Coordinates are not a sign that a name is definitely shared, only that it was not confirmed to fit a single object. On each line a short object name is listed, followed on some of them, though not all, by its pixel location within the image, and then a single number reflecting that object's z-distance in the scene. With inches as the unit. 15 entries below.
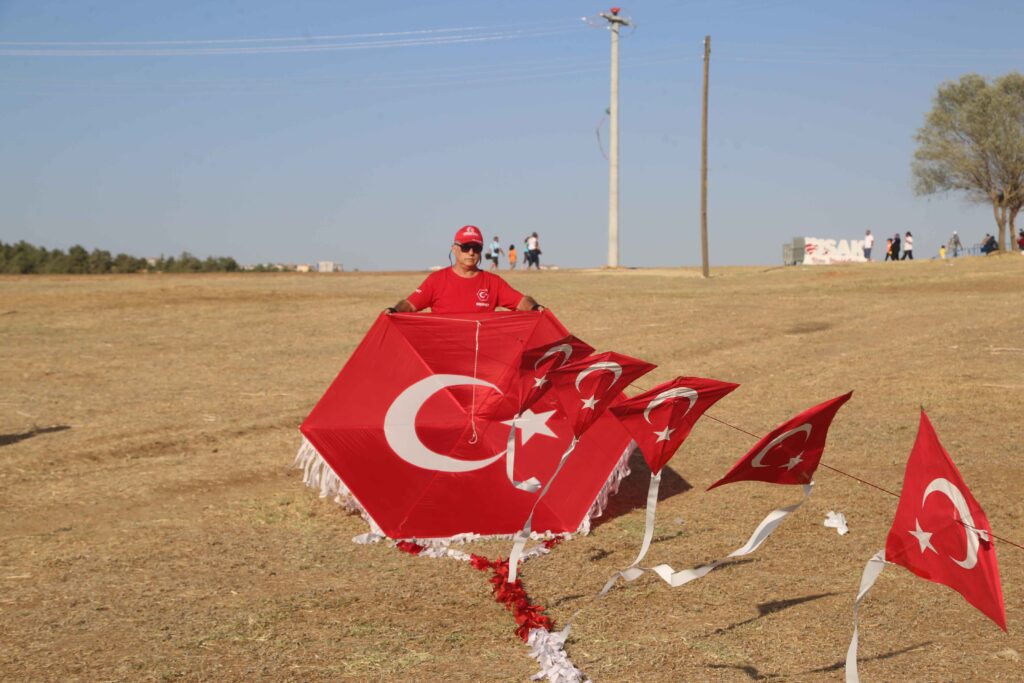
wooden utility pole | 1714.9
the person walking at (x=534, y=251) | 2134.6
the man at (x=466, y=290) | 365.7
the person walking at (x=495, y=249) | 2118.4
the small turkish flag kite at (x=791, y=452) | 233.3
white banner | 2568.9
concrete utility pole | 2108.8
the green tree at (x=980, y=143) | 2674.7
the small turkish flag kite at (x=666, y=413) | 259.3
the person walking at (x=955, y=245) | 2614.7
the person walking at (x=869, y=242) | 2433.4
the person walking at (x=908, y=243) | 2365.9
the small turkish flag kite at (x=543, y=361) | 296.2
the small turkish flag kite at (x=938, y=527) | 198.2
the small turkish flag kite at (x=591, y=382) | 284.8
